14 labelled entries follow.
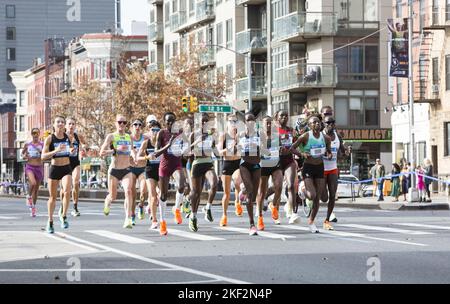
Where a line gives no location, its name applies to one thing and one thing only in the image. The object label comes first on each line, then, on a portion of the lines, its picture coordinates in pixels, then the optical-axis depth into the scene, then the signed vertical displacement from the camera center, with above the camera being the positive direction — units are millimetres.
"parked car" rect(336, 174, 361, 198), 49719 -825
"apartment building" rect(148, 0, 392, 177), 64062 +5302
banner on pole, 49562 +4361
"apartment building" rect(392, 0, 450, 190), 53844 +3778
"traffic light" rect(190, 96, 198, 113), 53719 +2763
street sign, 51481 +2501
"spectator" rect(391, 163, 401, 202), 44025 -678
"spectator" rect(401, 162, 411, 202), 44919 -454
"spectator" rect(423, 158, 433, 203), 44094 -104
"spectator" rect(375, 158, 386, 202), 43656 -282
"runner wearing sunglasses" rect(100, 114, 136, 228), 22266 +280
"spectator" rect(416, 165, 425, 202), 41938 -588
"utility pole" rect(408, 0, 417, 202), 41094 +1405
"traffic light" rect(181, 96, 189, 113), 53031 +2775
